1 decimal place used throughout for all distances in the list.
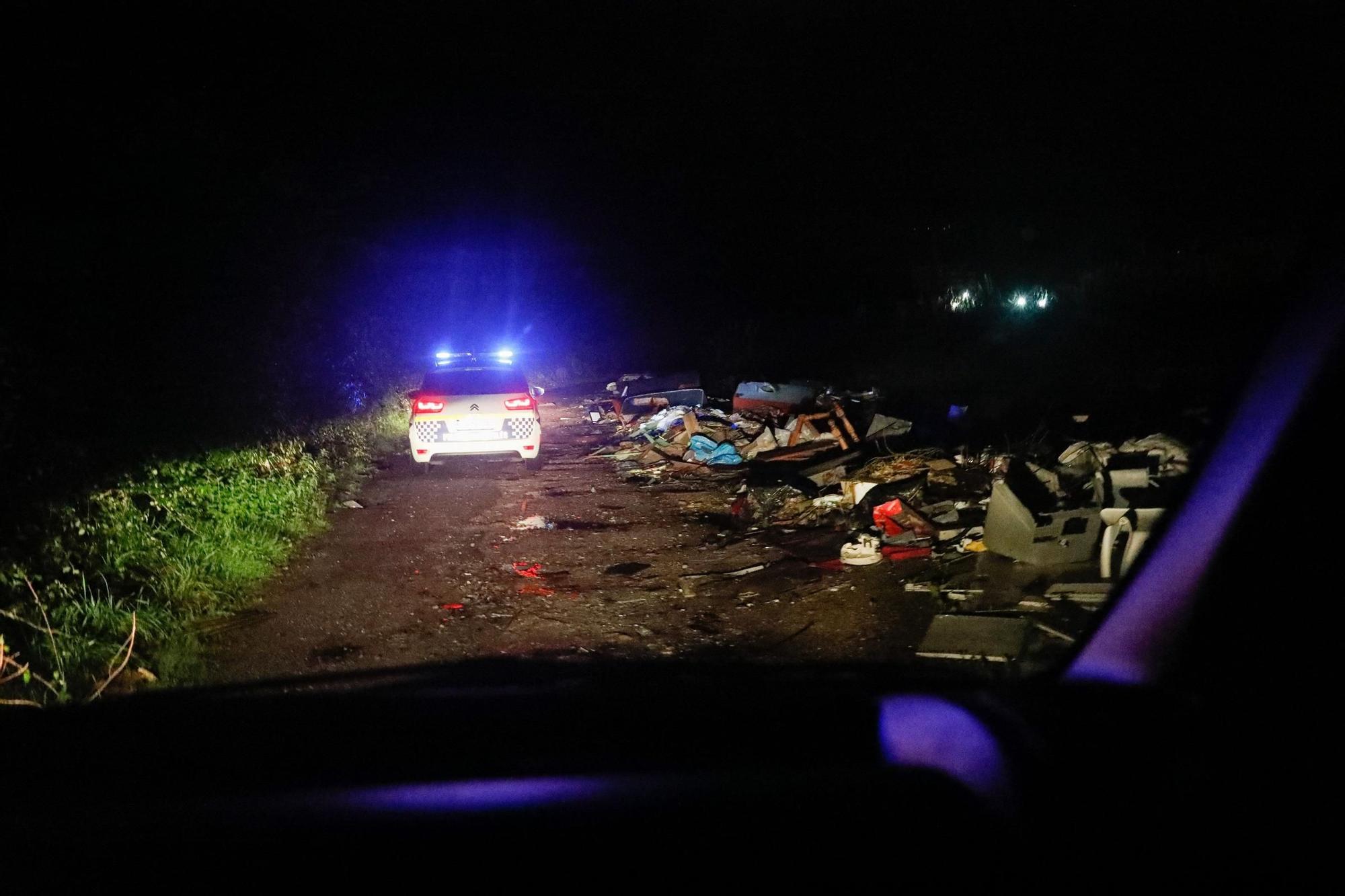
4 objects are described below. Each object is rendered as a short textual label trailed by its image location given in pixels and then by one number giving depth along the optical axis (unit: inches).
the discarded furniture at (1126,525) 223.1
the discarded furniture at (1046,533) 257.0
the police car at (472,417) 424.2
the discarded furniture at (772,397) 583.5
